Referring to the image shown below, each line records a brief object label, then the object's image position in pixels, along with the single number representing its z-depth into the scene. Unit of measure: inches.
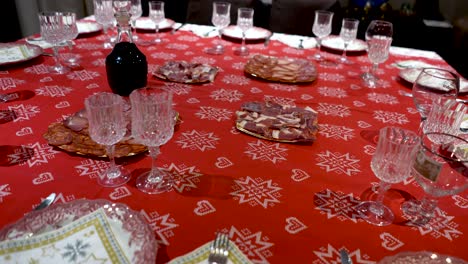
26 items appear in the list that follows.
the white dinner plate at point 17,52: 54.4
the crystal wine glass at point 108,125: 29.7
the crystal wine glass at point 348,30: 62.3
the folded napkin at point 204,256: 22.6
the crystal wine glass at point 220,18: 67.2
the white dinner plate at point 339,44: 71.3
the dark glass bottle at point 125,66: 43.8
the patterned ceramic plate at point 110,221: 23.4
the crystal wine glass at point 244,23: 66.6
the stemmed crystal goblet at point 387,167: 27.9
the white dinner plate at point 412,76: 54.6
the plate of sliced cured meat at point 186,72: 53.3
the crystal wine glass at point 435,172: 26.3
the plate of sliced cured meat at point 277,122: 39.1
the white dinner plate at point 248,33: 74.3
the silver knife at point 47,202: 27.6
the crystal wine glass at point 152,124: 29.5
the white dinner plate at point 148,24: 76.8
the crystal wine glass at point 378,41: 55.8
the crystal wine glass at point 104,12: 64.7
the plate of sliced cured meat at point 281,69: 55.5
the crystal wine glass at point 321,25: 64.4
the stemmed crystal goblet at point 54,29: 51.1
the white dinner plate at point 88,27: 71.9
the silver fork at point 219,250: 23.2
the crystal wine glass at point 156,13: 69.3
